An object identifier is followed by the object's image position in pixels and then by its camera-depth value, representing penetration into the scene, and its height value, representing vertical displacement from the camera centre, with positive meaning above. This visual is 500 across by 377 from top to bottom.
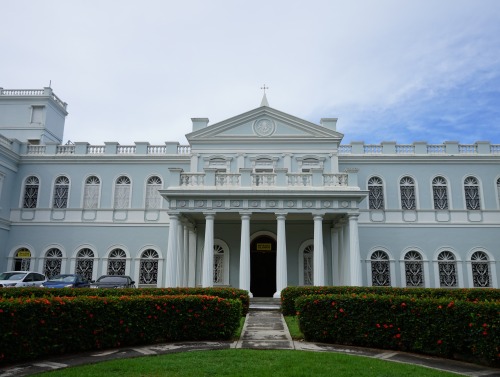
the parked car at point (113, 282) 19.16 -0.37
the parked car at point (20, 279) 18.02 -0.27
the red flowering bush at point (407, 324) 7.53 -0.90
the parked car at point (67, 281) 18.30 -0.35
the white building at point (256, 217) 22.70 +3.51
